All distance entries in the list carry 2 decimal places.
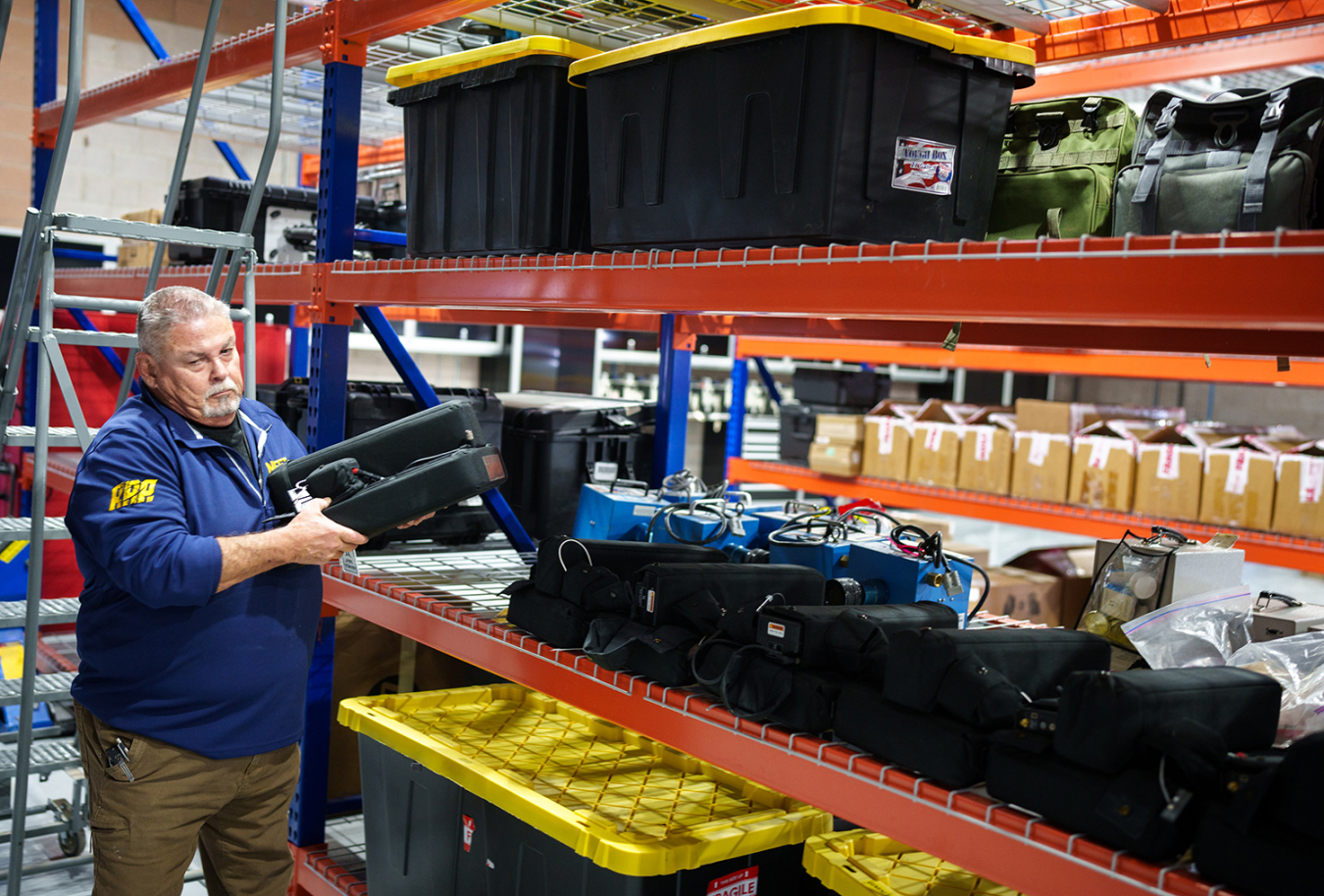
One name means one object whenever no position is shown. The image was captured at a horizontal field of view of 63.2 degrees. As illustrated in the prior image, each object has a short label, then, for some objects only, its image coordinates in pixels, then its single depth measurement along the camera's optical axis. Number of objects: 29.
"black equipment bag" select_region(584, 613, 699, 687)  1.92
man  2.11
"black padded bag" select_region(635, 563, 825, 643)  1.96
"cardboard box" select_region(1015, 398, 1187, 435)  4.94
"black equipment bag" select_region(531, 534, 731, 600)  2.22
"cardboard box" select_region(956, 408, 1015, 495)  5.07
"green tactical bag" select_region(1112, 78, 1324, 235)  1.61
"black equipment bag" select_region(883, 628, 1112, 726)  1.52
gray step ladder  2.63
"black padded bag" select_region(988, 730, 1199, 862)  1.27
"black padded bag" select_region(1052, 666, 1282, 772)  1.34
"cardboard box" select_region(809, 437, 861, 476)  5.64
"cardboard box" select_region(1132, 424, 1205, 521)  4.45
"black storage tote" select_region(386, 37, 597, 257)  2.38
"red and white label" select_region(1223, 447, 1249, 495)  4.32
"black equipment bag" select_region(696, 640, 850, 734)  1.70
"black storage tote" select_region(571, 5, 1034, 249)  1.74
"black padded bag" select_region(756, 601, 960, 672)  1.75
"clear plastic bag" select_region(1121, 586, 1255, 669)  1.88
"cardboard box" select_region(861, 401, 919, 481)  5.46
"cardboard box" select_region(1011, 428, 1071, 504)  4.84
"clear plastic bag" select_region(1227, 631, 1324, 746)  1.62
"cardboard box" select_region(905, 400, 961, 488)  5.25
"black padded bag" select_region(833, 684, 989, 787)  1.48
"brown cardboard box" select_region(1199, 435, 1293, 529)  4.28
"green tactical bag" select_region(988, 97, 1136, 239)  1.98
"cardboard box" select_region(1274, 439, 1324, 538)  4.15
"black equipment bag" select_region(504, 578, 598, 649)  2.14
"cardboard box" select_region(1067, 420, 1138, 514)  4.62
